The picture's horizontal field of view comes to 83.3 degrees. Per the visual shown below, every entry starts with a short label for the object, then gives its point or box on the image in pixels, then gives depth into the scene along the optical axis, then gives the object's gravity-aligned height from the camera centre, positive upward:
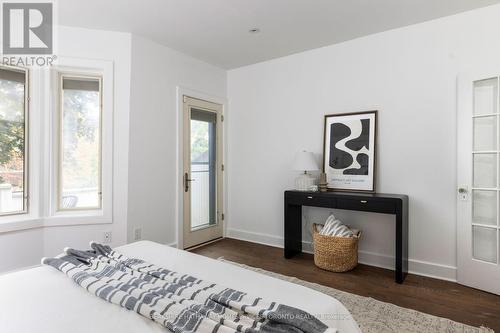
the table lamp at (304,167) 3.33 -0.02
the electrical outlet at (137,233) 3.20 -0.78
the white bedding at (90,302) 1.04 -0.59
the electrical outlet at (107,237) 3.08 -0.79
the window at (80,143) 3.06 +0.24
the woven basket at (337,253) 2.97 -0.94
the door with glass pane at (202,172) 3.82 -0.10
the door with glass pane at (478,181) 2.52 -0.14
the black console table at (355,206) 2.71 -0.43
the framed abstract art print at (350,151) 3.20 +0.17
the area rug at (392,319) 1.93 -1.12
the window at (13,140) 2.75 +0.24
